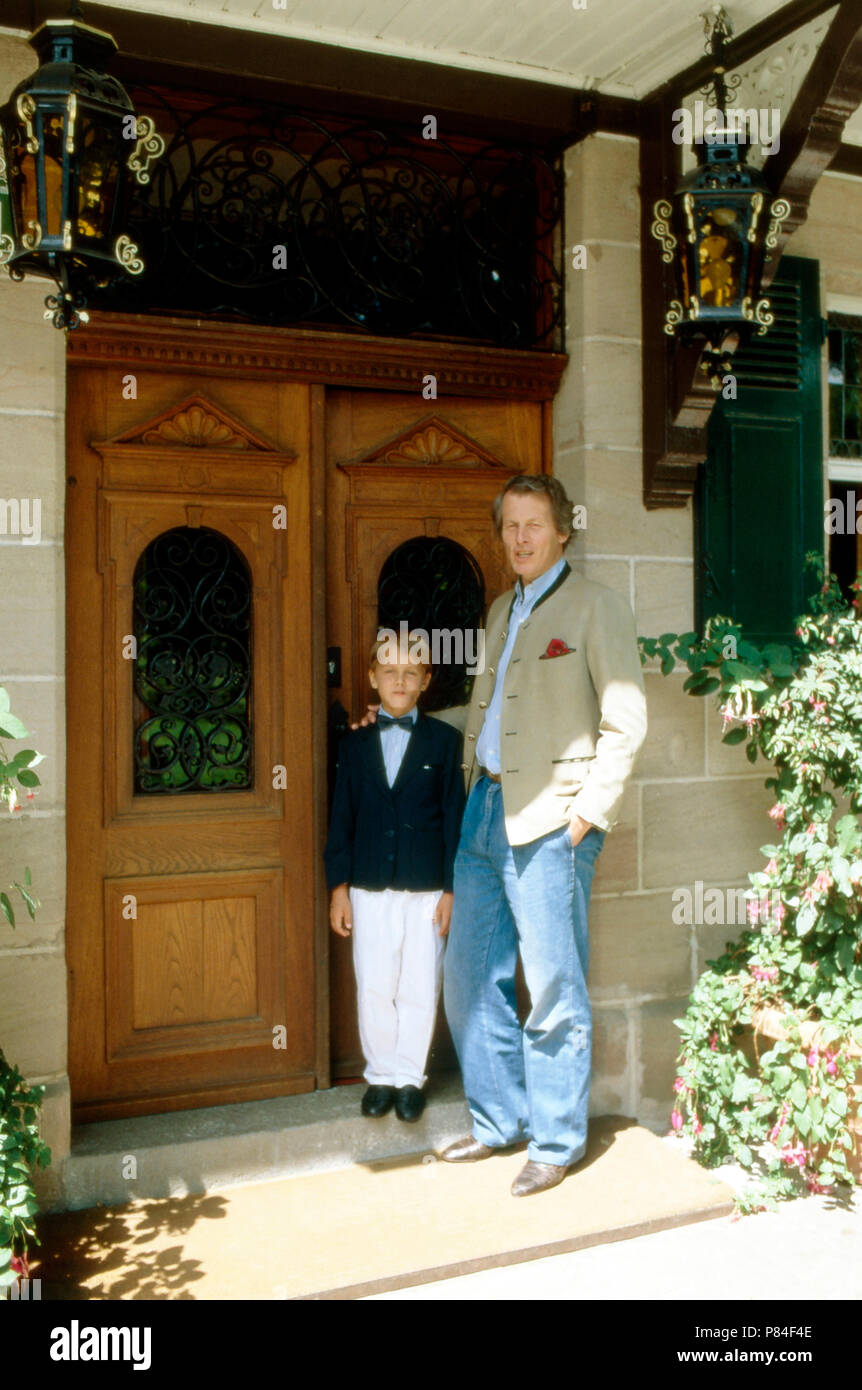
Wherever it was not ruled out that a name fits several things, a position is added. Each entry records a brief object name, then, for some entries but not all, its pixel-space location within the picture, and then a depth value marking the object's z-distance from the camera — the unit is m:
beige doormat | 3.10
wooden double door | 3.82
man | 3.57
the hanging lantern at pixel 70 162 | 2.96
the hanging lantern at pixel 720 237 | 3.70
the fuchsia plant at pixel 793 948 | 3.66
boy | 3.87
